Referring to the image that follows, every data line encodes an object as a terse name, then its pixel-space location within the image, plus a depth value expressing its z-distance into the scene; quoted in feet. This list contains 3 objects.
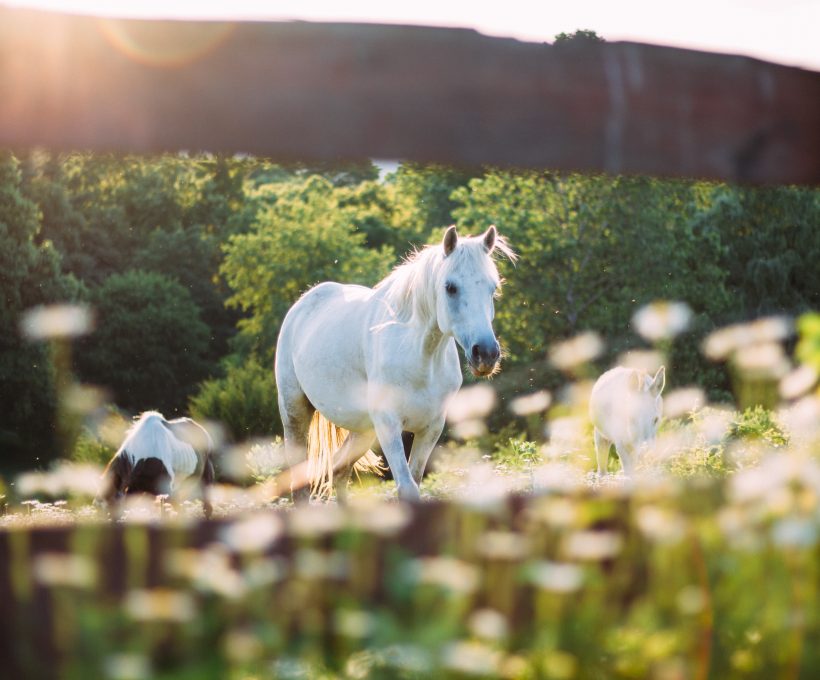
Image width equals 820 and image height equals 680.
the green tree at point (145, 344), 107.55
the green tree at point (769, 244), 91.86
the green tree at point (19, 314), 94.58
